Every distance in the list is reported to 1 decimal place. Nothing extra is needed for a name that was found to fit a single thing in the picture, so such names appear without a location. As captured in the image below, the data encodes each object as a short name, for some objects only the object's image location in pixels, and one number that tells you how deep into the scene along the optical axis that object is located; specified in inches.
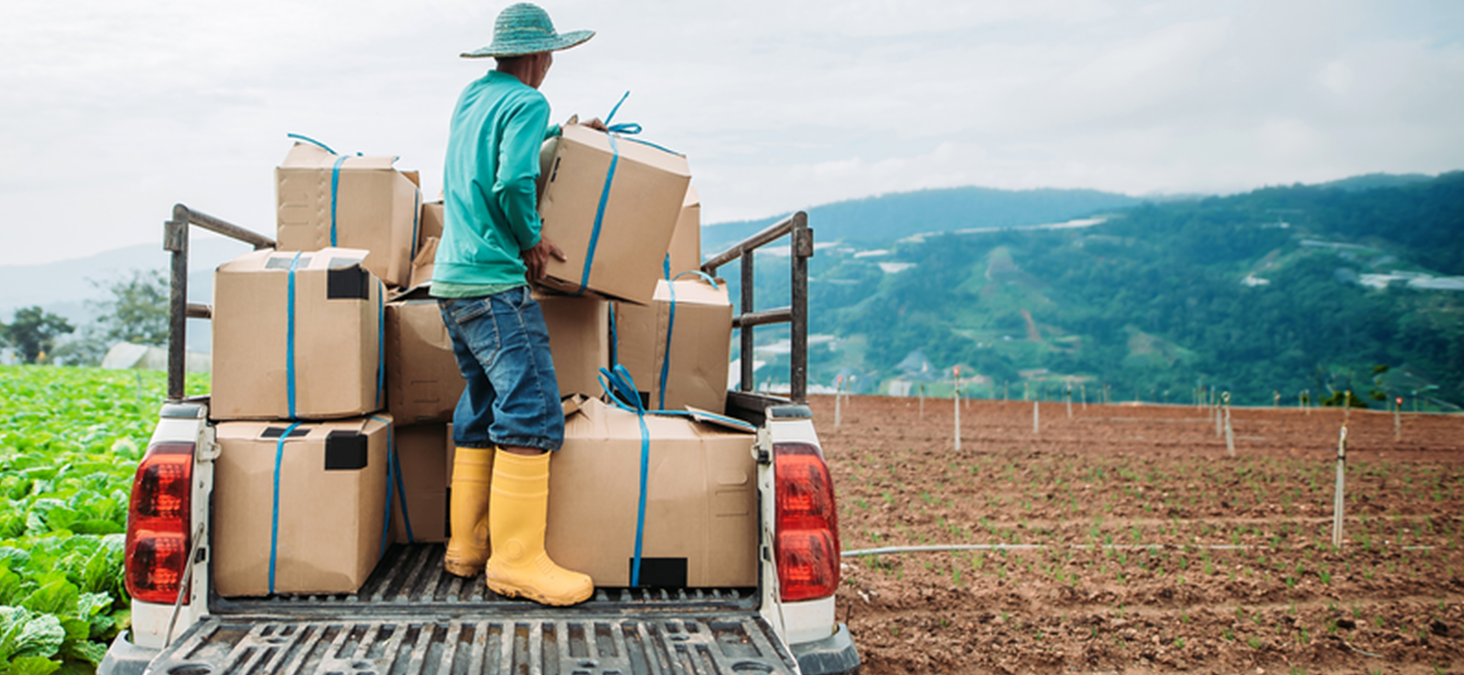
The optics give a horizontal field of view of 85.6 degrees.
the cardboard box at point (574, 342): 96.8
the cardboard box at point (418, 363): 94.6
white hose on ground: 199.2
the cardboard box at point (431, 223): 126.3
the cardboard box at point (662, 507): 80.0
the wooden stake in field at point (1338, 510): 219.9
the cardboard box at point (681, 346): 111.6
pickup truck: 65.5
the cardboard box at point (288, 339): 80.3
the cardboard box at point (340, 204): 107.7
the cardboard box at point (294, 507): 76.6
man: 78.4
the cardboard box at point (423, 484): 96.1
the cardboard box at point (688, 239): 133.3
